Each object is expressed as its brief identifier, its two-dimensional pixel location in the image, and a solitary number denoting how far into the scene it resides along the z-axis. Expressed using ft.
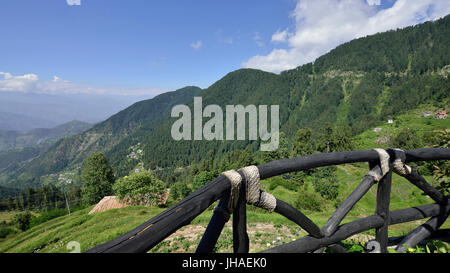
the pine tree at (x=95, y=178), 129.70
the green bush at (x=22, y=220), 125.57
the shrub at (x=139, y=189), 101.19
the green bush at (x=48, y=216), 110.42
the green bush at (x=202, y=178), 167.53
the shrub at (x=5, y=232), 91.59
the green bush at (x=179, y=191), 187.56
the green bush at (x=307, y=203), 63.82
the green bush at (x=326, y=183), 92.68
